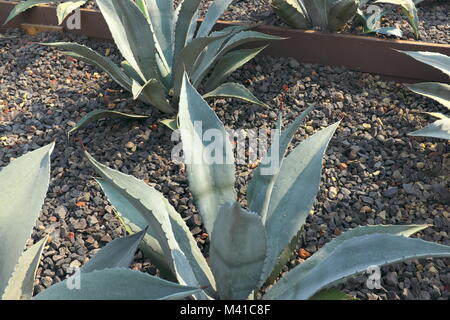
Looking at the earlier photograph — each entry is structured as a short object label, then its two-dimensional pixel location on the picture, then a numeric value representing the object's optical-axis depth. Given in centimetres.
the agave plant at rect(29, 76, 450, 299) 84
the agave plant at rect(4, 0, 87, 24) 209
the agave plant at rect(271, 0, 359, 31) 184
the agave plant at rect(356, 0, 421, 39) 185
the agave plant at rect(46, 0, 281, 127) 156
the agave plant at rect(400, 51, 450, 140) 143
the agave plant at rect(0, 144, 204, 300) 93
